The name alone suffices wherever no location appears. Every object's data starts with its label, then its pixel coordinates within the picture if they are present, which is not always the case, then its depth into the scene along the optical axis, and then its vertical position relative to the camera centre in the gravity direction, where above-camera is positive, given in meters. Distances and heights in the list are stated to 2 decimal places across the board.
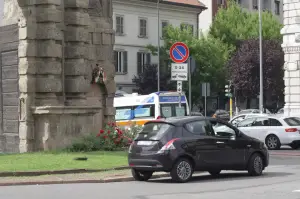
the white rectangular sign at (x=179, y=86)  22.35 +0.71
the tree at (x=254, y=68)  68.81 +3.91
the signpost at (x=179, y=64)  22.23 +1.42
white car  30.91 -1.02
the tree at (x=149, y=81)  67.38 +2.66
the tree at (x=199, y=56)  66.19 +5.02
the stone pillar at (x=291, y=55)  43.47 +3.28
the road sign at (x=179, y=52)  22.31 +1.77
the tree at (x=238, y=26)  71.31 +8.40
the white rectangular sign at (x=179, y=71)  22.19 +1.18
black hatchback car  16.72 -0.98
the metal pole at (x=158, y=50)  64.31 +5.33
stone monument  22.36 +1.20
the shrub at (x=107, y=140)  21.88 -0.99
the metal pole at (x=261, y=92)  51.22 +1.17
